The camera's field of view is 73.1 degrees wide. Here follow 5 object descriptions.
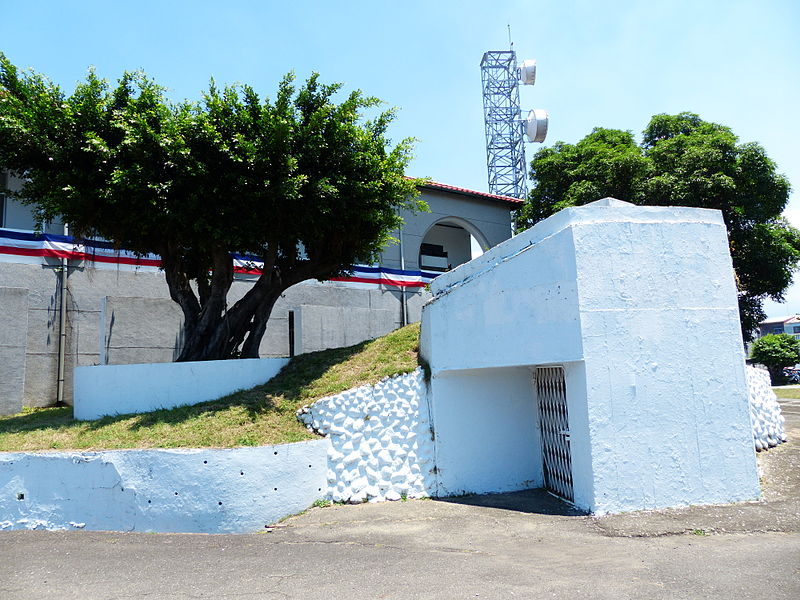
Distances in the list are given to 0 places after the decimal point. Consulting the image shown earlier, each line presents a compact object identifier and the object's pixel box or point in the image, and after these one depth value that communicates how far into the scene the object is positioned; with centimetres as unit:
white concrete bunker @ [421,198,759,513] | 695
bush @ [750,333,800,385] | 2504
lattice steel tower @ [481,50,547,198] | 2433
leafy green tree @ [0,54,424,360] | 881
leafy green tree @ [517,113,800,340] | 1616
